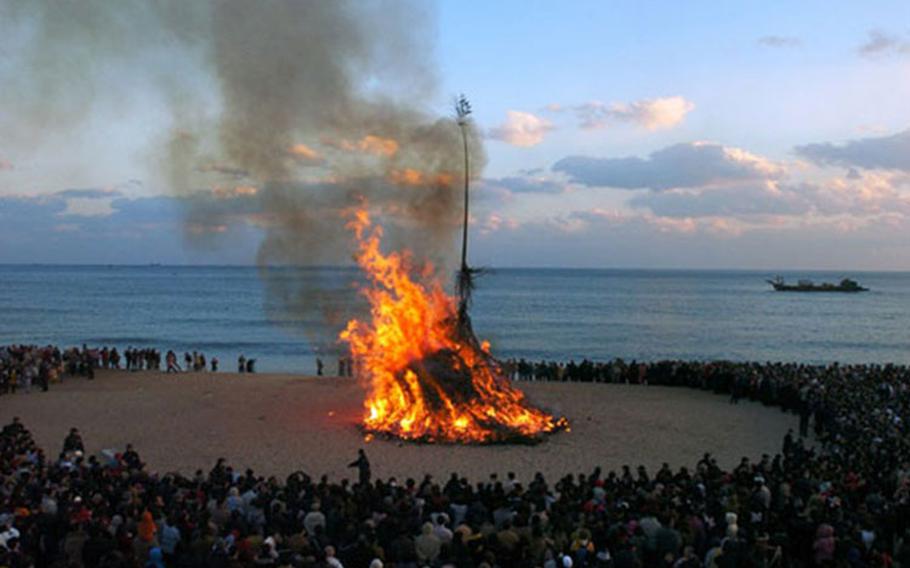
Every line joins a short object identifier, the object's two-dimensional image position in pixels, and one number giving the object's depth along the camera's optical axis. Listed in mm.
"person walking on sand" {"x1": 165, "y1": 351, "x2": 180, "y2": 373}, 39000
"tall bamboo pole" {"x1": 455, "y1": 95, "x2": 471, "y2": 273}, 24844
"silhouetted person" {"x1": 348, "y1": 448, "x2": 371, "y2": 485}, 17219
